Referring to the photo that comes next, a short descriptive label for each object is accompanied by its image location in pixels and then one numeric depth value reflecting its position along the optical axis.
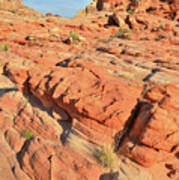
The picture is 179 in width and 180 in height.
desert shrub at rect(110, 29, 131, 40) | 12.23
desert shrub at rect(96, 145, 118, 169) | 3.19
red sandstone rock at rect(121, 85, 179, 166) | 3.15
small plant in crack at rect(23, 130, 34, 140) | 4.33
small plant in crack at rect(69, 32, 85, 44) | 11.47
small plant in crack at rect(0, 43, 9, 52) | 9.23
